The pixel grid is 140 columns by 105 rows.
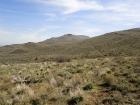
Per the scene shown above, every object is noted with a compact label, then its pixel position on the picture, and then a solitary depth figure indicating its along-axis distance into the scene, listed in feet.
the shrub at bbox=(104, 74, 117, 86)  23.35
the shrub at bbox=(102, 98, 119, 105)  16.86
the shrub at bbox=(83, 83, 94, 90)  21.79
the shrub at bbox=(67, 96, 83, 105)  17.21
